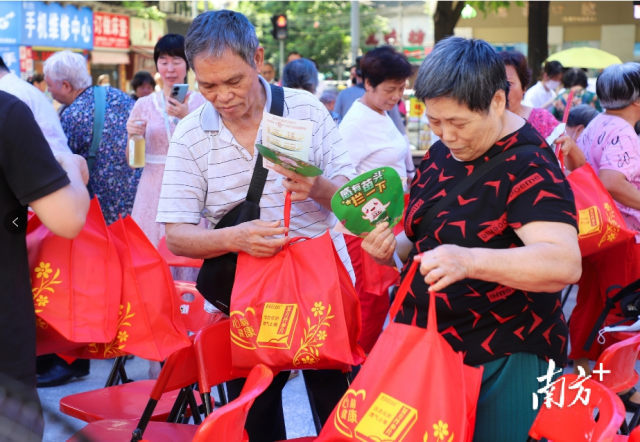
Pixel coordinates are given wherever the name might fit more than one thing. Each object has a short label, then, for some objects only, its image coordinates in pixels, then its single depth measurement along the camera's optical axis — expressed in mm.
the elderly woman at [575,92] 7719
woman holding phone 4016
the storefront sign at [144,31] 21575
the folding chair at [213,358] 2010
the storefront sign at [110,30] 19188
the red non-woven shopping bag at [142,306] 1983
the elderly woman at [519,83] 3779
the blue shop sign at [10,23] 14781
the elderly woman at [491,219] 1570
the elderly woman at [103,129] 4332
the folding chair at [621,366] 2021
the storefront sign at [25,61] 15000
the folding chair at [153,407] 2064
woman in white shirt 3785
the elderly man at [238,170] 1988
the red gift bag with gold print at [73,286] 1858
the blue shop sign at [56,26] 15469
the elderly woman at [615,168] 3391
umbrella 9977
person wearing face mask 8648
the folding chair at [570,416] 1583
